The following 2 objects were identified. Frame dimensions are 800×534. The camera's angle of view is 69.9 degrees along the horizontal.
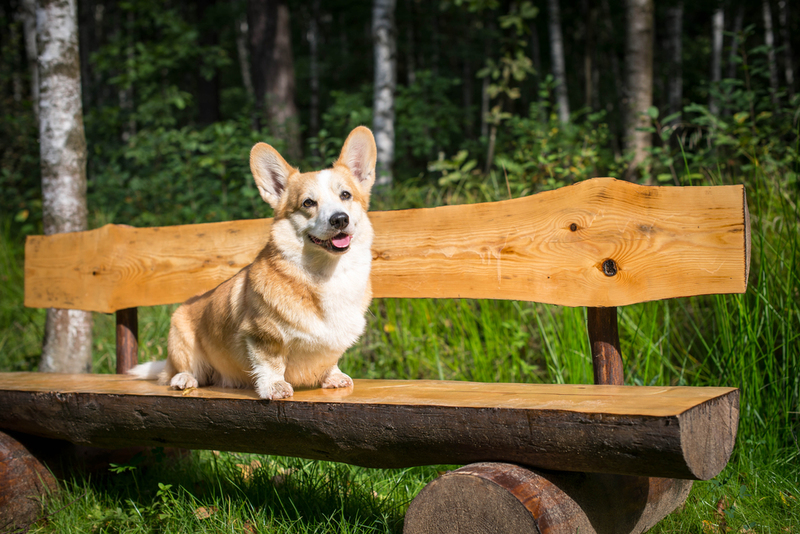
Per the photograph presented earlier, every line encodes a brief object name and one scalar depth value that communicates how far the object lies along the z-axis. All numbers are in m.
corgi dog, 2.02
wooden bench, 1.43
